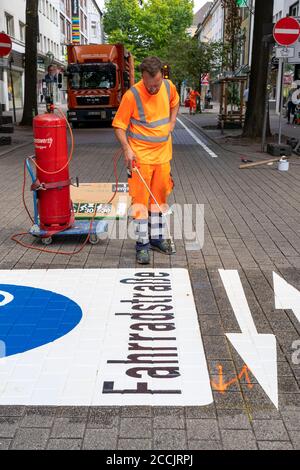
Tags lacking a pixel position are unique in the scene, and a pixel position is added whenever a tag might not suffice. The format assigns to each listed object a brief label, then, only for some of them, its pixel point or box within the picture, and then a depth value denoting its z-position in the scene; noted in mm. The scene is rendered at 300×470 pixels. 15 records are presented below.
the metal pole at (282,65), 14981
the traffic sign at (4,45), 16930
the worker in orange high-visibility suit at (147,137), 5637
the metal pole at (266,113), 14852
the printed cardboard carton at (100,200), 7059
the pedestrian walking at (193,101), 42631
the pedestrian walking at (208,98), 51897
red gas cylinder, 6234
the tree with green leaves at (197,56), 36312
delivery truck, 26516
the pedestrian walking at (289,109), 30141
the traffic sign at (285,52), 13742
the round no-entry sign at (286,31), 13234
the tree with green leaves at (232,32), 32000
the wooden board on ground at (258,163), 12984
